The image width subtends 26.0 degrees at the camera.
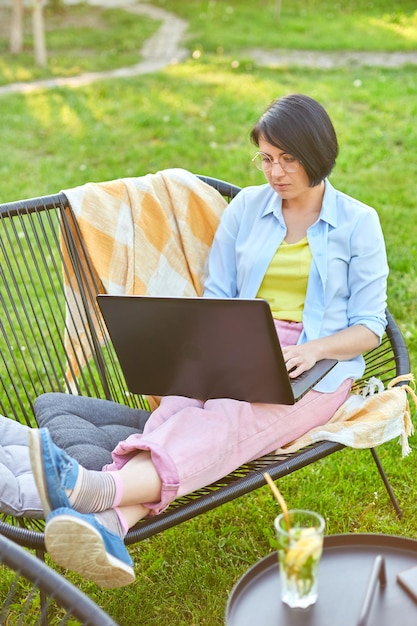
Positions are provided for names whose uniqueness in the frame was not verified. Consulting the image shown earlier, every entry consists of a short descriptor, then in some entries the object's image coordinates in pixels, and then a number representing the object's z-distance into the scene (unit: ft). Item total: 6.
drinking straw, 5.13
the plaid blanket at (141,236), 9.16
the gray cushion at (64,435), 7.11
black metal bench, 7.06
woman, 6.86
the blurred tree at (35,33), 31.00
